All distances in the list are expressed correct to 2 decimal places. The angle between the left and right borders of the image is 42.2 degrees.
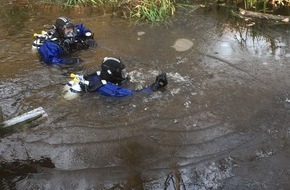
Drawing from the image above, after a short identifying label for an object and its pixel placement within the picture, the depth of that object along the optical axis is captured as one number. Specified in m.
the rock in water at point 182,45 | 6.67
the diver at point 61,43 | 6.14
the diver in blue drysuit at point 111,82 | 5.29
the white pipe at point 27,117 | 4.79
